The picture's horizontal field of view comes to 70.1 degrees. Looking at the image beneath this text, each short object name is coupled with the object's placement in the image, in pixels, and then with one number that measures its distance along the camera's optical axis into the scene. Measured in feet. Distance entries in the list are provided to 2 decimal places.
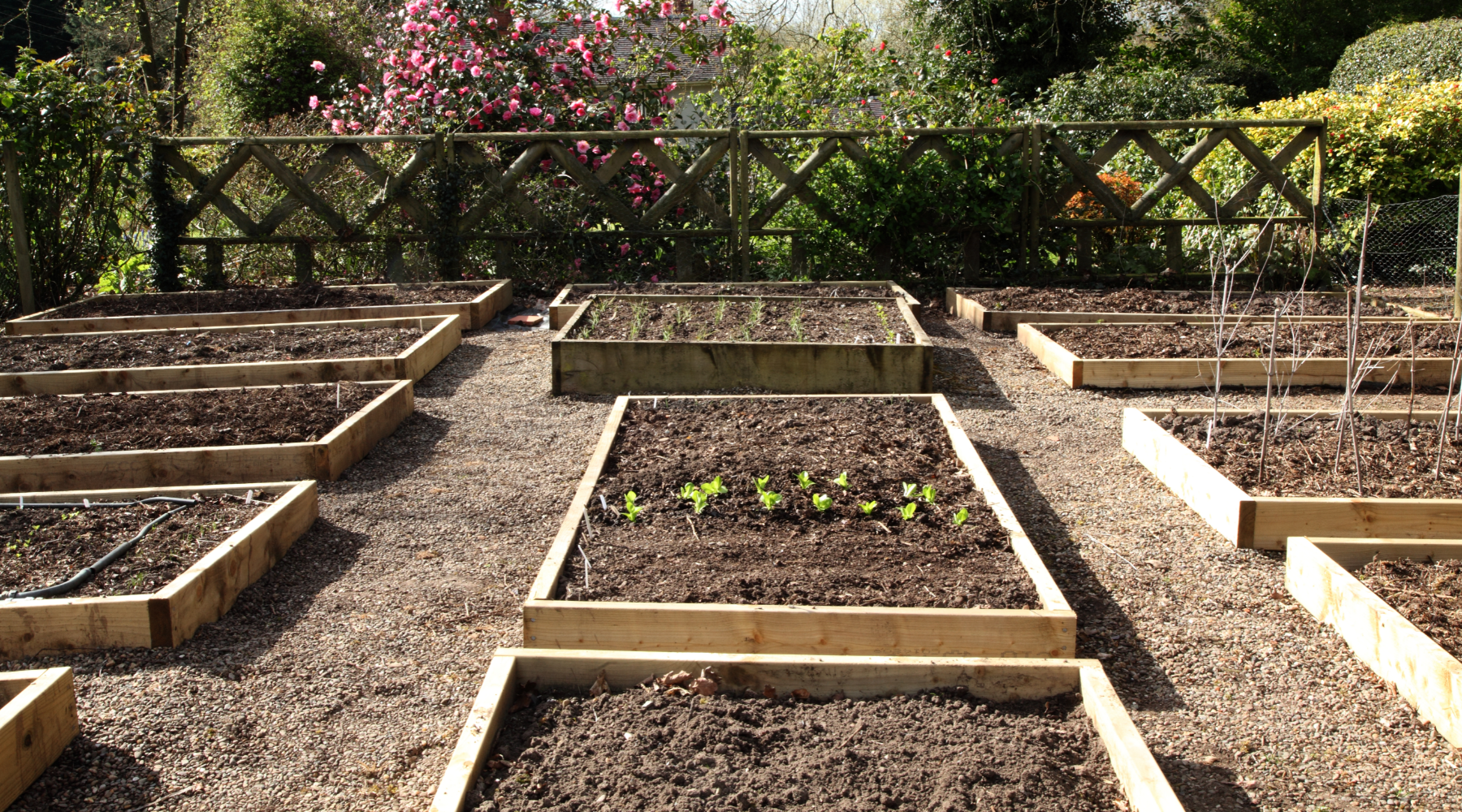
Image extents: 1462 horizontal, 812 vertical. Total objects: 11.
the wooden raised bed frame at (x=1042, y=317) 22.99
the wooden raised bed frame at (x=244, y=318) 23.99
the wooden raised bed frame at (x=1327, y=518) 11.87
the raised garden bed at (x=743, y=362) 19.07
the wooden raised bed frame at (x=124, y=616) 9.82
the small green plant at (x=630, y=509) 12.06
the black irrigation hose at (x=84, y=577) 10.17
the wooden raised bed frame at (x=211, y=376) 18.81
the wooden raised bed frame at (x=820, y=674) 8.27
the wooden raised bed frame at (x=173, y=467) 14.28
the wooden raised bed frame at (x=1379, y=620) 8.34
